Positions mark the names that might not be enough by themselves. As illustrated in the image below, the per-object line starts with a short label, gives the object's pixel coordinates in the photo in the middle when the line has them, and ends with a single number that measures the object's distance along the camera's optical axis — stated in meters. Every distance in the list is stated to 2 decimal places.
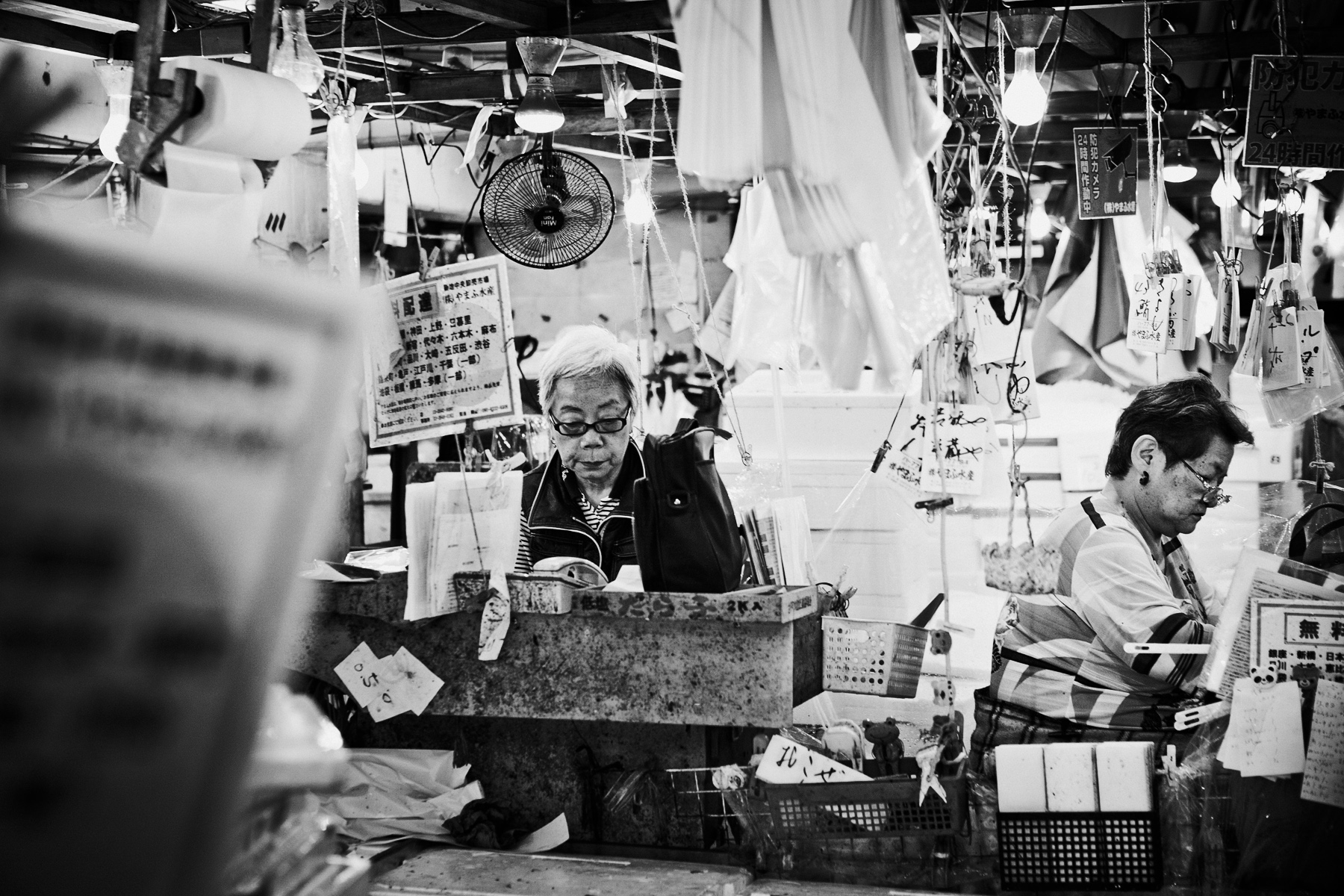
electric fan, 5.24
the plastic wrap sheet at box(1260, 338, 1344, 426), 4.87
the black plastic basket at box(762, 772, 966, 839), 3.30
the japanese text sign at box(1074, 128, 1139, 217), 4.90
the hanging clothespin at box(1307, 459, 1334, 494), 4.96
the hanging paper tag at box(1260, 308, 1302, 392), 4.89
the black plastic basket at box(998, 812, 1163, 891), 3.25
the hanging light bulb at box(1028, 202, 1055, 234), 7.76
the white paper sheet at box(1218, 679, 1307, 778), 3.20
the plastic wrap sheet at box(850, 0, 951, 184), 2.63
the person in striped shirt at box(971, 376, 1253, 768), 3.69
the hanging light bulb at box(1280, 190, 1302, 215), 5.12
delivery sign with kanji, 3.54
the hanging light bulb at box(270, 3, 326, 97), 3.15
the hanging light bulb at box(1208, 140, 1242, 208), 5.48
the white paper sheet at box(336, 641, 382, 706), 3.87
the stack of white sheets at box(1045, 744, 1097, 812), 3.29
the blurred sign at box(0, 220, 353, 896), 0.97
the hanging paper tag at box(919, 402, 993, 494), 4.78
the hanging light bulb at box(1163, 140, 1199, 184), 7.21
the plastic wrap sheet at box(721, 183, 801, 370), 3.11
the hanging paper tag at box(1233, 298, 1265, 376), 5.01
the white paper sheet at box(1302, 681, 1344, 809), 3.15
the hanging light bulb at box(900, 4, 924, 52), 3.28
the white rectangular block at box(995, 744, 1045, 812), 3.31
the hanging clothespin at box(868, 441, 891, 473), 5.05
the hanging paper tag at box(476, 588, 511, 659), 3.71
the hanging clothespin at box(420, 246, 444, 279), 3.59
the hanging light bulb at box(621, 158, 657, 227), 5.63
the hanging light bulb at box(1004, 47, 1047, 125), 4.16
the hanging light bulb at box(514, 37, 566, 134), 5.00
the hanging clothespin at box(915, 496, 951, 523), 4.58
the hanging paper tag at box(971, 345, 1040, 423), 4.99
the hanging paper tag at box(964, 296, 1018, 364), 4.98
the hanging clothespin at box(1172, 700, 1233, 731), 3.33
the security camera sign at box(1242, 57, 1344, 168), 4.27
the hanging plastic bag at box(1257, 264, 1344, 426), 4.88
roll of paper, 2.18
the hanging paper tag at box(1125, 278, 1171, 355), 4.90
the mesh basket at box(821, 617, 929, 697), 3.74
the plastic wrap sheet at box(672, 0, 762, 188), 2.35
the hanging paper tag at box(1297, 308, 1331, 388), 4.88
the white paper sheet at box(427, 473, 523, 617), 3.76
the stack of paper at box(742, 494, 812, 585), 3.78
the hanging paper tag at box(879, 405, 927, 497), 4.89
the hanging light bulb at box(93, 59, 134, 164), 2.77
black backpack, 3.60
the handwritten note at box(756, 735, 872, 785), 3.34
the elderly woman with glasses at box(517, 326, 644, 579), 4.77
